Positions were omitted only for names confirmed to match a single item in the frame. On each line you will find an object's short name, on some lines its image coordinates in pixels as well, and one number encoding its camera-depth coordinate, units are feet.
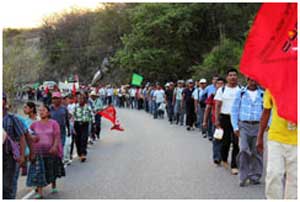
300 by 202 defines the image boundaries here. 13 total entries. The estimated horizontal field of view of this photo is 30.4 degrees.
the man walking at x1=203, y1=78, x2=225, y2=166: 32.86
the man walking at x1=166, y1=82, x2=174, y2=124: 69.50
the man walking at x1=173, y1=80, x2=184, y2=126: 64.75
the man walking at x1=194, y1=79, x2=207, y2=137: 50.54
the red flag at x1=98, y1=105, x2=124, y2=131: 52.47
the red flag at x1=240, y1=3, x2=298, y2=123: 15.23
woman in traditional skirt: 24.97
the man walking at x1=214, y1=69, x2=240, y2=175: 30.07
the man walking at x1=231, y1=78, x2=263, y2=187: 26.23
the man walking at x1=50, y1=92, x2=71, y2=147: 32.24
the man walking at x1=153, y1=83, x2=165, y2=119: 78.74
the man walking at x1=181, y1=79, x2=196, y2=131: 58.85
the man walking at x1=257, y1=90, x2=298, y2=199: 17.89
